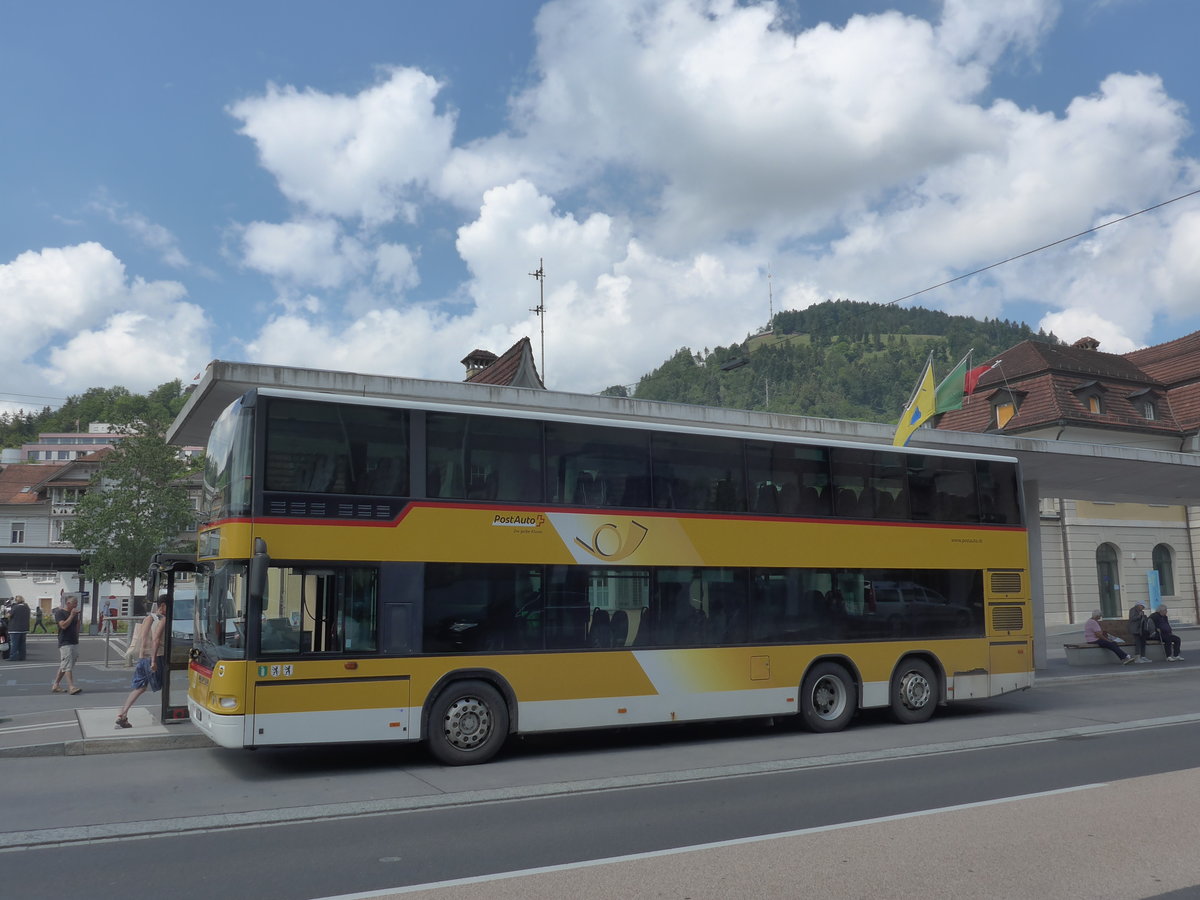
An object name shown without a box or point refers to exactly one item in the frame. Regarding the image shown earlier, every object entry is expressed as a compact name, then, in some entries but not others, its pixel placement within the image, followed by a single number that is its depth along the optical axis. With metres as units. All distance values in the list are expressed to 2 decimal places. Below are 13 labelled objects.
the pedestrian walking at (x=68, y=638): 18.56
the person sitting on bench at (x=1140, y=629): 24.19
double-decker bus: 10.38
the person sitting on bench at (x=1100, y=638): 23.48
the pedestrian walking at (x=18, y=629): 28.56
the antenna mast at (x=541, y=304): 41.44
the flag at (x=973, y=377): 25.48
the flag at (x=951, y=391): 21.94
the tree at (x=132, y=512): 42.03
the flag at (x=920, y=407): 20.23
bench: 23.67
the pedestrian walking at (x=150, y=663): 13.09
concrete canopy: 14.73
